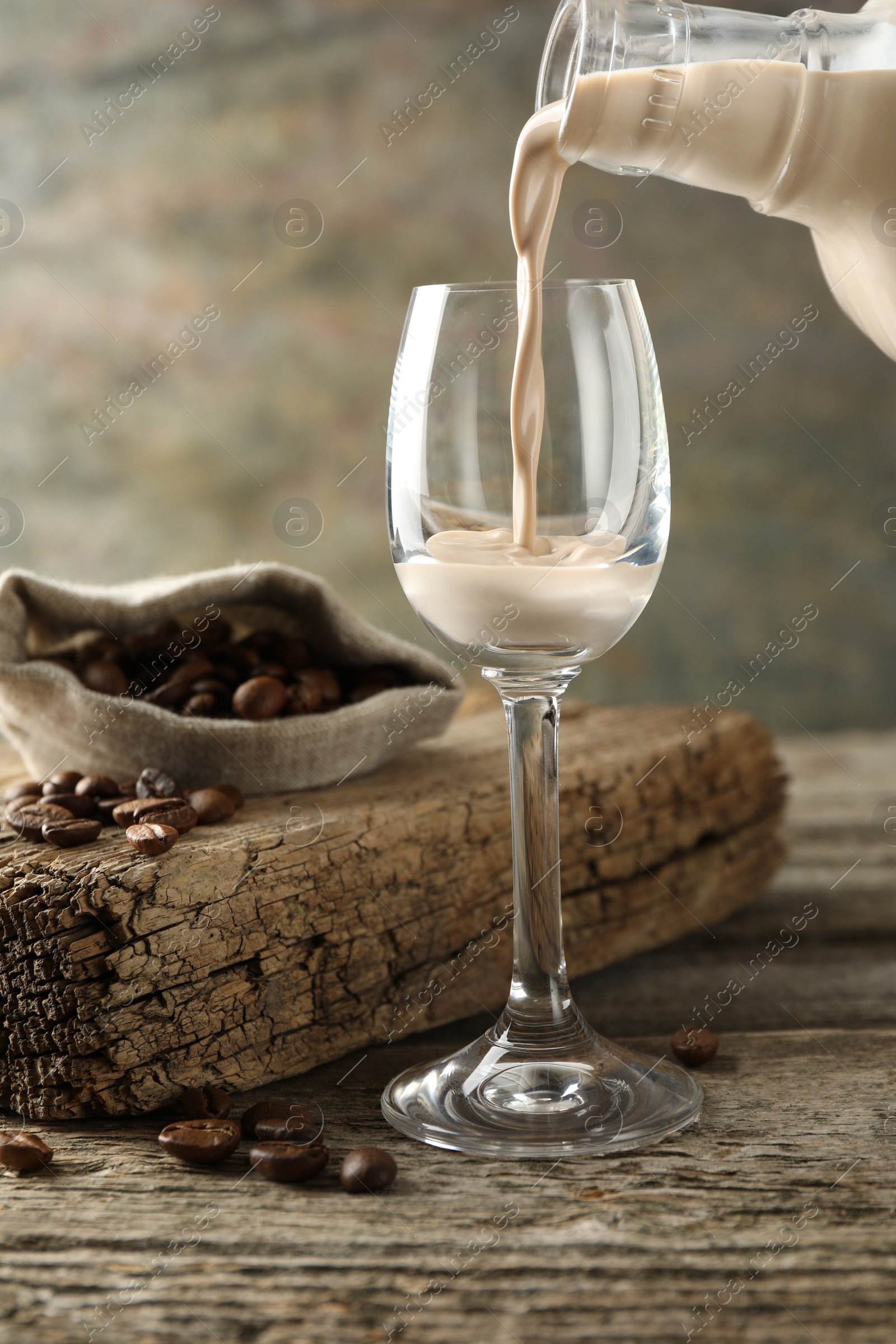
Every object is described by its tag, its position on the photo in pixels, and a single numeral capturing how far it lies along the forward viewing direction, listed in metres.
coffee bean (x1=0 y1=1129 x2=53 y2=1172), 0.55
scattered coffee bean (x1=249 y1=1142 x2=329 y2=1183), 0.54
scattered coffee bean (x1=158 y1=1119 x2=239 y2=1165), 0.55
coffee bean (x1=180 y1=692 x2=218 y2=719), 0.64
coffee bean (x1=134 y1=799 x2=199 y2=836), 0.59
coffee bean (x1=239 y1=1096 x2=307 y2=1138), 0.56
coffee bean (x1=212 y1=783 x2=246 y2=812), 0.62
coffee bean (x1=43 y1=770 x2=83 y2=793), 0.62
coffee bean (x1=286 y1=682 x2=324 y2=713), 0.64
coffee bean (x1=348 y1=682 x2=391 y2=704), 0.65
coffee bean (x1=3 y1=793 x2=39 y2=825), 0.60
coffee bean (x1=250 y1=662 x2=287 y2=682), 0.65
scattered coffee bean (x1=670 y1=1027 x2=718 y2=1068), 0.59
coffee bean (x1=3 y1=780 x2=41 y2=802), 0.62
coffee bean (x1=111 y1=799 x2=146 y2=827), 0.59
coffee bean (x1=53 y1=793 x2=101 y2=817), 0.60
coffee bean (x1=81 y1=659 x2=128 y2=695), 0.64
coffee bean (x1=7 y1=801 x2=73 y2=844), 0.59
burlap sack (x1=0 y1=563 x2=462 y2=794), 0.63
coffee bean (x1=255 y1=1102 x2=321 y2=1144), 0.55
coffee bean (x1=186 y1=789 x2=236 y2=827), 0.60
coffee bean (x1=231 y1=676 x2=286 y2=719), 0.63
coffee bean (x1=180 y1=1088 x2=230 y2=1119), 0.57
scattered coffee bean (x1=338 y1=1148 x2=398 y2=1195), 0.54
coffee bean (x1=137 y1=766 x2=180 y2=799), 0.61
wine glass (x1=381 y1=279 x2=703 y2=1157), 0.55
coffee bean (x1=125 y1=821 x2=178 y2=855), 0.58
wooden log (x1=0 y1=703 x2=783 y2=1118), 0.56
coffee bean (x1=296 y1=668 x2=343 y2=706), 0.65
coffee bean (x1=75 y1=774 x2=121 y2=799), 0.61
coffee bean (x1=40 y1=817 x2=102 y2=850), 0.58
